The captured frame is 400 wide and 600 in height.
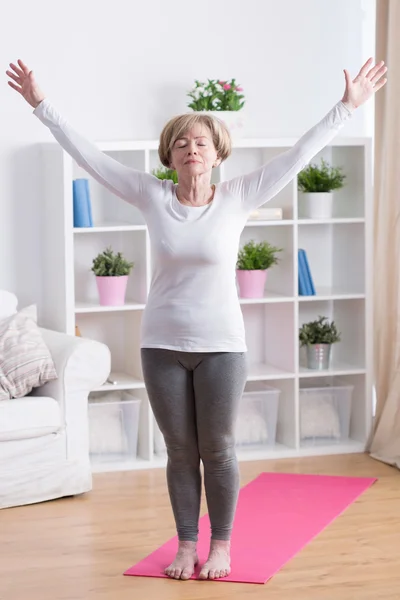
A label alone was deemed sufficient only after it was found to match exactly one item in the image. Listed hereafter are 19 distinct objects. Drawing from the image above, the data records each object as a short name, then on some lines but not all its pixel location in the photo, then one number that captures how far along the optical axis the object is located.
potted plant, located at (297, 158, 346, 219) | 6.76
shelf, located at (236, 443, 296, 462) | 6.66
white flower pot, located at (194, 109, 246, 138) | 6.55
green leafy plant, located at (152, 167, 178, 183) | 6.36
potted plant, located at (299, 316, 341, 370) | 6.84
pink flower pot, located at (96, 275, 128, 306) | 6.43
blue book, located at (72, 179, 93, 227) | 6.32
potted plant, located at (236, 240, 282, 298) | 6.68
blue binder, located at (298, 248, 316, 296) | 6.78
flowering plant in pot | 6.59
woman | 4.21
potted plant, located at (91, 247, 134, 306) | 6.44
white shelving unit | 6.44
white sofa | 5.60
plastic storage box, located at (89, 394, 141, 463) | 6.46
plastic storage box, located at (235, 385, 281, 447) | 6.76
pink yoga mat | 4.59
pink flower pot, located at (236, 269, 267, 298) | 6.68
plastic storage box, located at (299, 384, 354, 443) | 6.88
